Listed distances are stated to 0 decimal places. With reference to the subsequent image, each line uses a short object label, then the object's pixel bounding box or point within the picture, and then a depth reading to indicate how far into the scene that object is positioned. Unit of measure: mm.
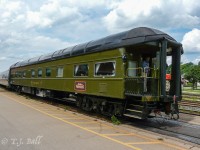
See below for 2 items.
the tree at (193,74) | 74625
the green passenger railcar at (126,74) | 10914
